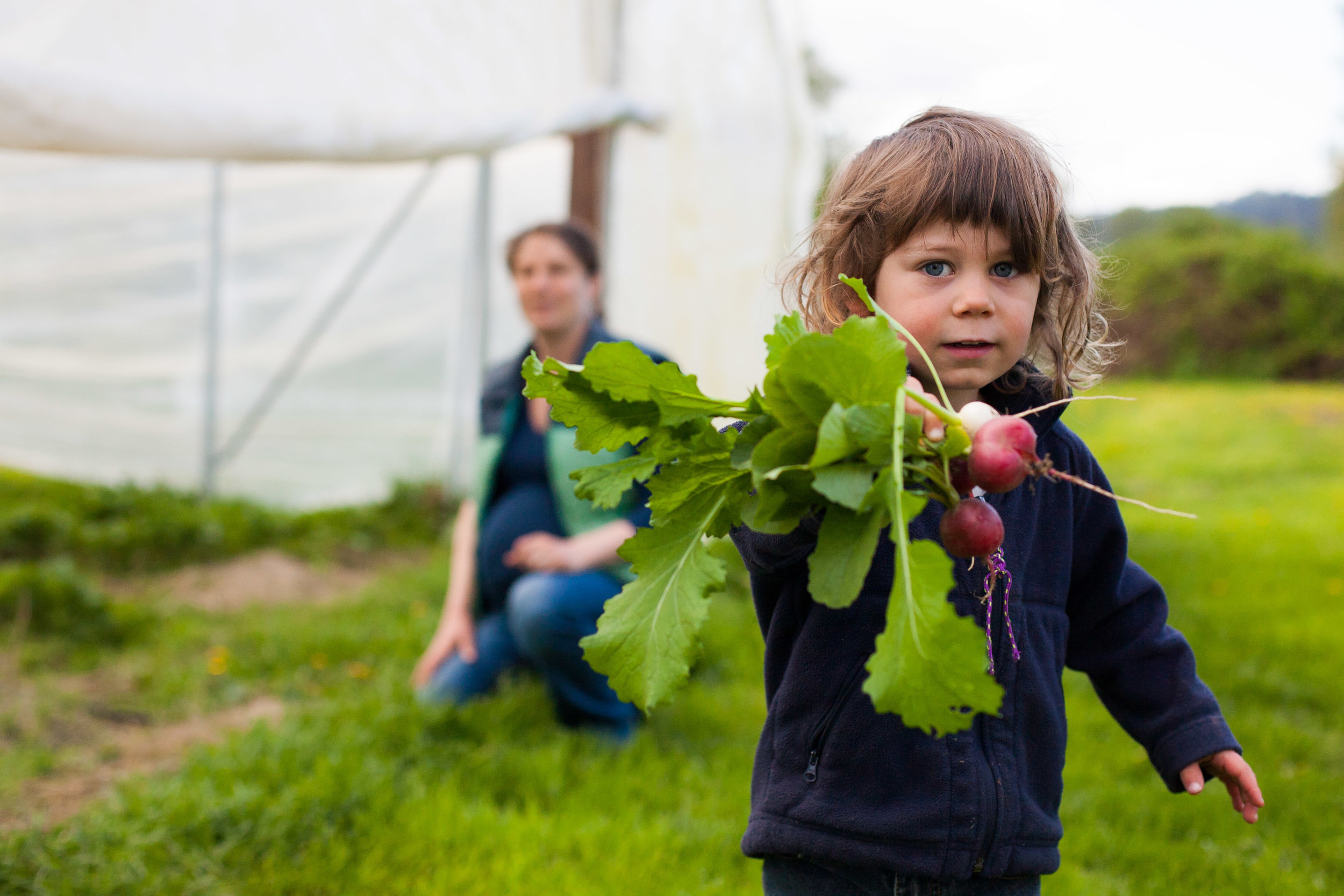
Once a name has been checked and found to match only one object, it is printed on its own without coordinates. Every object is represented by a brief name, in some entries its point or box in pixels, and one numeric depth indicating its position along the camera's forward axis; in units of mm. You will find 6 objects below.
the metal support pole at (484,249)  5039
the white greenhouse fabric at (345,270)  4695
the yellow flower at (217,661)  3285
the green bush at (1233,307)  13602
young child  1300
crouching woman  2865
